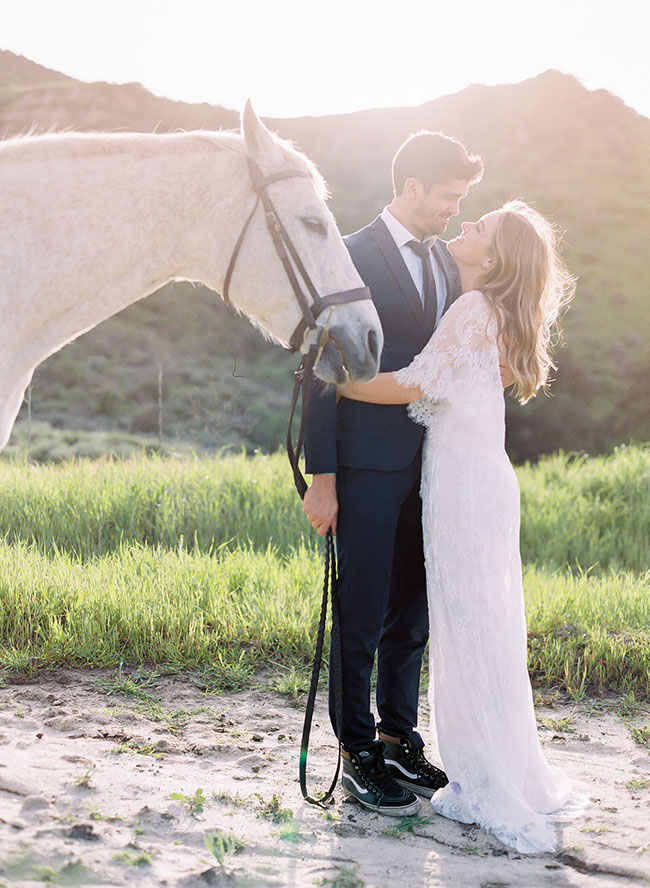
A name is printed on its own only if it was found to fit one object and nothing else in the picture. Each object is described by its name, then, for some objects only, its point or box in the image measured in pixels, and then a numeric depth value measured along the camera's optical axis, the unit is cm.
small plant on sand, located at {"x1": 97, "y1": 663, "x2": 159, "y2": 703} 351
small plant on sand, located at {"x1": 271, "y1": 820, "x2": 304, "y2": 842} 231
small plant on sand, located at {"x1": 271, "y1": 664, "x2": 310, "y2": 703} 365
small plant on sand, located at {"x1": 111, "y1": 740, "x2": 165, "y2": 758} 287
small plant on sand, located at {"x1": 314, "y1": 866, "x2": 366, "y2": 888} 204
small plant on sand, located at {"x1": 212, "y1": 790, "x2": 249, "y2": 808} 251
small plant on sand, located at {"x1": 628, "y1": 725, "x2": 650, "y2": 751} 332
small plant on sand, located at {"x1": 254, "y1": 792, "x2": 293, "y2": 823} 243
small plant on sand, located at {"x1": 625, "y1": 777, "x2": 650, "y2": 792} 282
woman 251
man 257
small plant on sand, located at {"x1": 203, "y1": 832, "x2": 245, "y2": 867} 204
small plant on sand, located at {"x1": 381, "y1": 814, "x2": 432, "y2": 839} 243
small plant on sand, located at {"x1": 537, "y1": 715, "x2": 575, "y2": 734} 345
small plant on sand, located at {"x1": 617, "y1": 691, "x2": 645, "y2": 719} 365
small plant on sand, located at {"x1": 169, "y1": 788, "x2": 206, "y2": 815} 241
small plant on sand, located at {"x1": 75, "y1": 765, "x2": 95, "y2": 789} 248
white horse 217
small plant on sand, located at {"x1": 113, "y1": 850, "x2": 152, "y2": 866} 202
